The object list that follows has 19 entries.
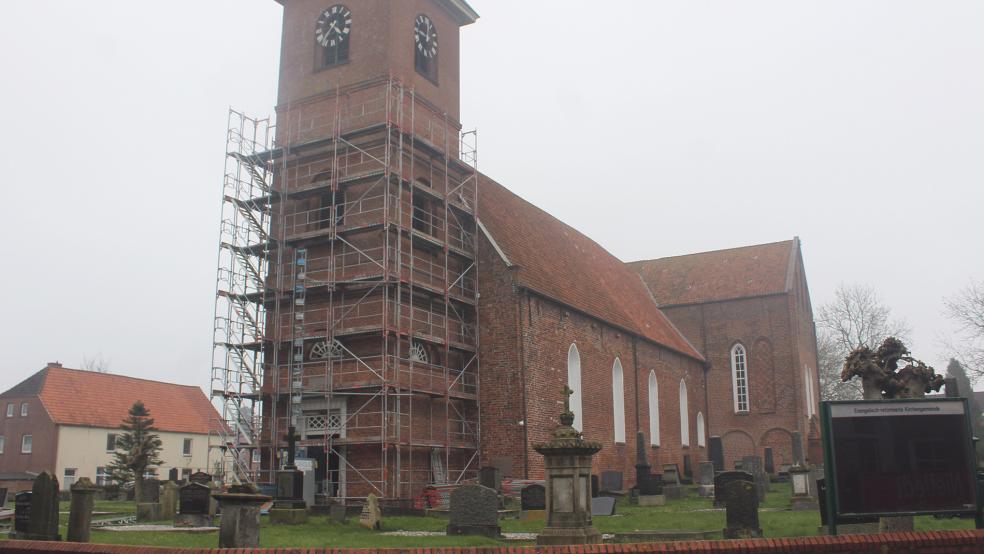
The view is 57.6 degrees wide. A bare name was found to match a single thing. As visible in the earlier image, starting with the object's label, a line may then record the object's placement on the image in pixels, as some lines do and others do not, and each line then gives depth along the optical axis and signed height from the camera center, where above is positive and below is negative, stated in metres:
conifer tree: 30.97 +0.49
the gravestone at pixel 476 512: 16.06 -0.92
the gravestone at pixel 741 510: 14.04 -0.81
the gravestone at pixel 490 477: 22.86 -0.43
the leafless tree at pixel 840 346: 55.91 +7.08
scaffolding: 24.22 +4.46
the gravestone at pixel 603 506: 20.33 -1.05
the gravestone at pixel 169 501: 20.50 -0.86
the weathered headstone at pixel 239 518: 11.62 -0.72
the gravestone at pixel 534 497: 19.31 -0.80
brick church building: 24.48 +4.83
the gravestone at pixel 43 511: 13.30 -0.70
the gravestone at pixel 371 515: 17.84 -1.07
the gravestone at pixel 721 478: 16.64 -0.38
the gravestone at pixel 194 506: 18.38 -0.88
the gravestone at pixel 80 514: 13.65 -0.76
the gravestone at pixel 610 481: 28.55 -0.68
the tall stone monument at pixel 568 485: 13.62 -0.39
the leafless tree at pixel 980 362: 39.88 +4.14
